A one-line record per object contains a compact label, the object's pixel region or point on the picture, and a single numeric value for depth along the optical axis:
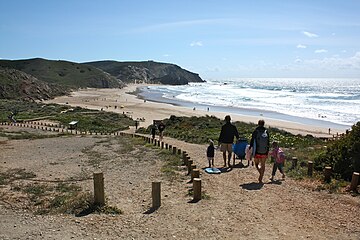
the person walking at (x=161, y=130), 22.16
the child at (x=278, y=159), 10.48
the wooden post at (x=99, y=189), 8.13
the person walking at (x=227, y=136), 11.48
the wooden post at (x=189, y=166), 11.50
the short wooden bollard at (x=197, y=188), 8.52
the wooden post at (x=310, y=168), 11.02
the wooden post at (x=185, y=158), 12.34
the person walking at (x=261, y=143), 9.73
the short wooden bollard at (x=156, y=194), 8.10
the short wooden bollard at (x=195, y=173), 9.36
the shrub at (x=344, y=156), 10.57
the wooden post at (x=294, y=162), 12.17
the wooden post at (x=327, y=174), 10.14
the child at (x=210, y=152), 12.02
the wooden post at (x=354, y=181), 9.16
